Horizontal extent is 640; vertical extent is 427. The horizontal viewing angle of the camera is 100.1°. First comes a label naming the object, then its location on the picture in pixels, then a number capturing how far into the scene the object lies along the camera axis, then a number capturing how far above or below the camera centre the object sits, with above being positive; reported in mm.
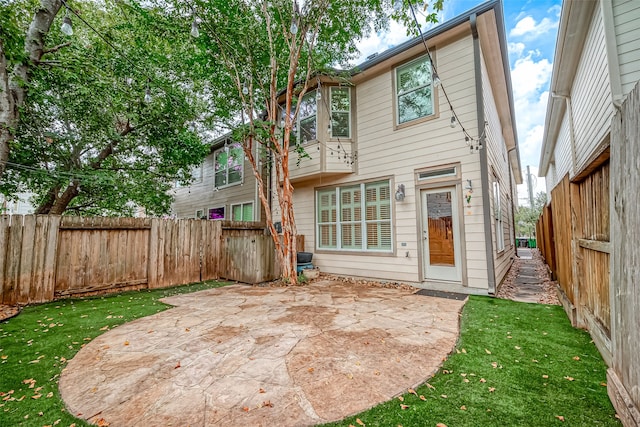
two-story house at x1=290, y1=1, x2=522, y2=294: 5234 +1454
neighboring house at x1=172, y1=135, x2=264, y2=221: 10188 +1708
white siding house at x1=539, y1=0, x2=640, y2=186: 3389 +2492
